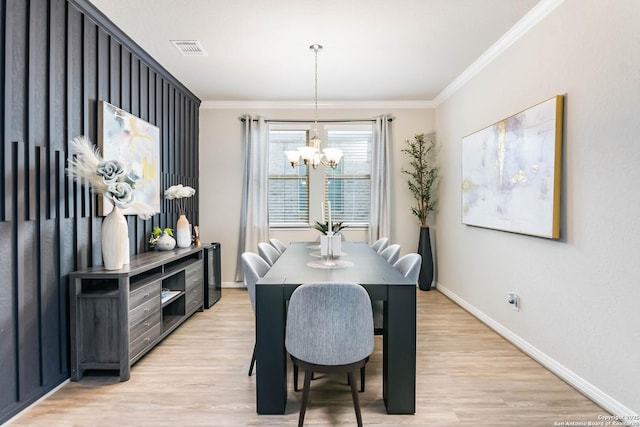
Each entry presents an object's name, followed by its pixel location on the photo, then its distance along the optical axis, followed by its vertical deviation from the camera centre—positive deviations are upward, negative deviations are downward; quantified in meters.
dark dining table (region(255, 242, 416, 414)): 1.96 -0.80
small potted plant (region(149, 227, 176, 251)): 3.52 -0.40
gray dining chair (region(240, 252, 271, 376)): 2.22 -0.48
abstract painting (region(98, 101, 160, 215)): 2.76 +0.49
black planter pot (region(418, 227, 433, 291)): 4.78 -0.76
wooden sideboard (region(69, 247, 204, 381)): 2.37 -0.84
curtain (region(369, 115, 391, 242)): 4.96 +0.30
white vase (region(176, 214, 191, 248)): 3.81 -0.36
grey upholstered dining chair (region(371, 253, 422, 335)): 2.42 -0.50
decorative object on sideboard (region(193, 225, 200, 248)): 4.03 -0.47
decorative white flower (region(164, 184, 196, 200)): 3.83 +0.10
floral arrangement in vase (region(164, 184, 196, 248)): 3.81 -0.26
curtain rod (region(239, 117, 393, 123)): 5.03 +1.20
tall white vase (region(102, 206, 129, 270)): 2.48 -0.29
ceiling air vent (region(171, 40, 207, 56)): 3.14 +1.46
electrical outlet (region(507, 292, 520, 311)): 2.93 -0.83
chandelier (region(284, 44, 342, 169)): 3.42 +0.48
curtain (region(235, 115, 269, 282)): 4.94 +0.27
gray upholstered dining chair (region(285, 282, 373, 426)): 1.71 -0.64
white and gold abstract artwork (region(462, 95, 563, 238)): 2.42 +0.27
